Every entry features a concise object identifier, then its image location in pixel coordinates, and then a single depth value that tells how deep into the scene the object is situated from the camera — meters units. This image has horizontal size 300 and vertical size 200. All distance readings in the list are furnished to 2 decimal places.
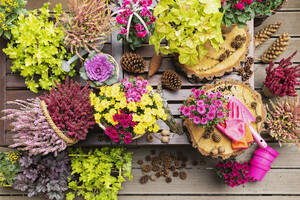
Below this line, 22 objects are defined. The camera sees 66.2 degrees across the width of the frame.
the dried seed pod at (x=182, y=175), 1.78
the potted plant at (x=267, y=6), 1.45
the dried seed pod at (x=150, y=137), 1.56
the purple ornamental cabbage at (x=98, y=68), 1.41
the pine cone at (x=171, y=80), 1.51
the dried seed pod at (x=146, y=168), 1.78
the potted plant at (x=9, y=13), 1.42
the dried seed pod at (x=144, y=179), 1.79
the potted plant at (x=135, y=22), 1.34
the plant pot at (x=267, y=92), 1.67
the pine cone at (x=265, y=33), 1.77
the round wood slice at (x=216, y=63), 1.53
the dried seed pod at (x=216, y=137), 1.48
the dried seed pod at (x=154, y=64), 1.55
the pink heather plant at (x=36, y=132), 1.31
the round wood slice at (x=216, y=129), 1.50
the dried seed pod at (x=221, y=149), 1.48
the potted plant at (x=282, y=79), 1.55
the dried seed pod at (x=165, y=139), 1.54
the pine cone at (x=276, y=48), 1.76
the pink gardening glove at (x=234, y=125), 1.47
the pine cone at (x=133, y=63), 1.48
